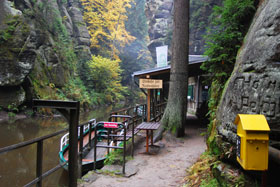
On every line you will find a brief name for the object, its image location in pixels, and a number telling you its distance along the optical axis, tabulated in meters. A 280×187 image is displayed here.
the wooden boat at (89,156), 6.21
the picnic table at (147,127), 6.09
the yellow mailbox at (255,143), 1.84
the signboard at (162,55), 18.73
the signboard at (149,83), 8.74
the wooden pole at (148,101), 9.94
